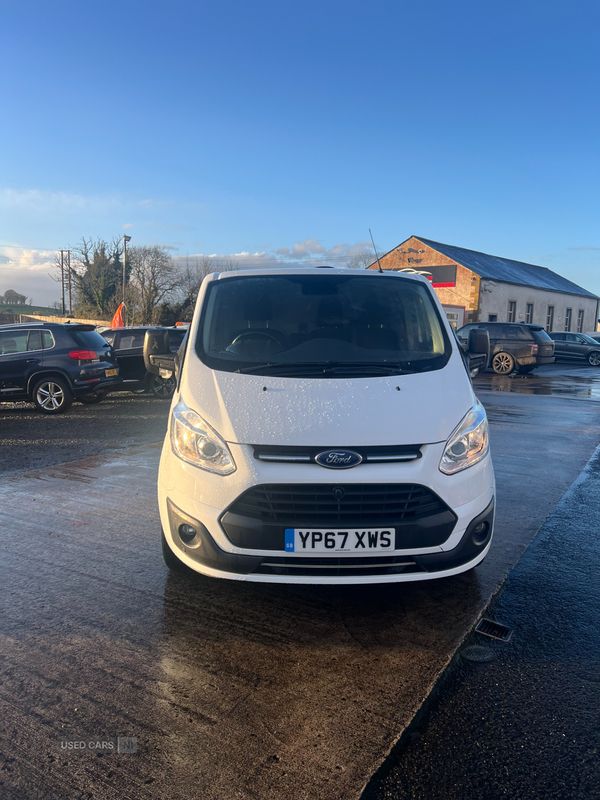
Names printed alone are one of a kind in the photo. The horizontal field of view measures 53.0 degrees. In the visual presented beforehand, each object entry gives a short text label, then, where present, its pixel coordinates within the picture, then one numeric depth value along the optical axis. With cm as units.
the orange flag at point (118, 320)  2998
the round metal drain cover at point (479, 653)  281
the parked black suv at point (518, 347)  2148
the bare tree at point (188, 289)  4862
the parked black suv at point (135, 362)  1360
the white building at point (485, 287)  4081
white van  284
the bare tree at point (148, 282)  4881
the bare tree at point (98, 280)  5522
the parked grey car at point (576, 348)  2889
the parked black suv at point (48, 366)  1104
